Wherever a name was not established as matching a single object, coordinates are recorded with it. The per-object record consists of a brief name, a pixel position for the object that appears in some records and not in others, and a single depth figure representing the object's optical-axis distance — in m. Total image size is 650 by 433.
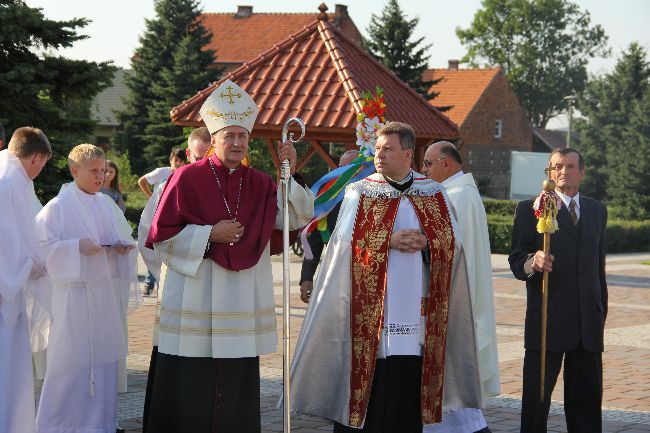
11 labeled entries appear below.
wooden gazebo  17.64
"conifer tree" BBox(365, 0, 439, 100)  42.84
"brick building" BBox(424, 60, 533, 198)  69.31
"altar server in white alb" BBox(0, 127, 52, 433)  6.31
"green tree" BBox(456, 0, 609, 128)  87.62
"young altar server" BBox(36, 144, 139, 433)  7.62
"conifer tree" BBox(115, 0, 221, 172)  52.72
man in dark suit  7.55
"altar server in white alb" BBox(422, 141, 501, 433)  8.11
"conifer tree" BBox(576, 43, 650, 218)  49.12
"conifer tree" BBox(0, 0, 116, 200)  13.08
